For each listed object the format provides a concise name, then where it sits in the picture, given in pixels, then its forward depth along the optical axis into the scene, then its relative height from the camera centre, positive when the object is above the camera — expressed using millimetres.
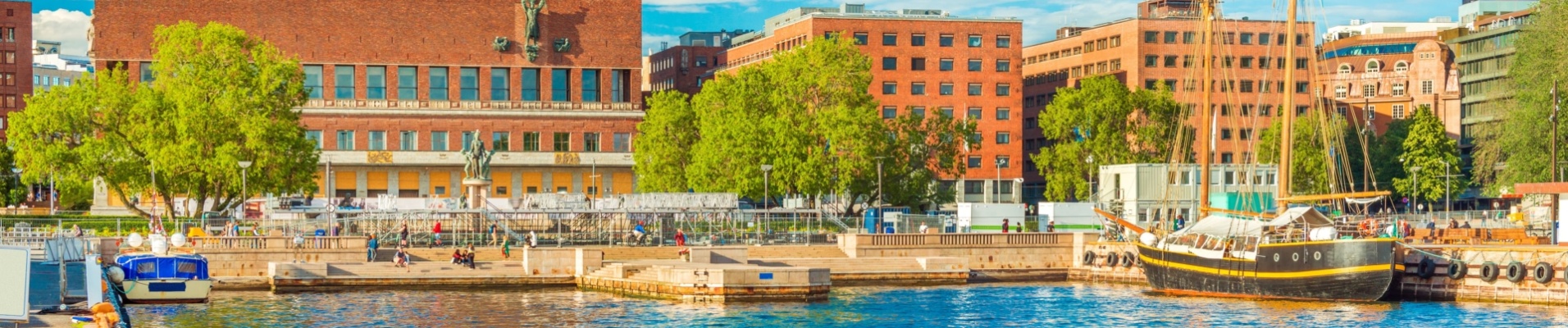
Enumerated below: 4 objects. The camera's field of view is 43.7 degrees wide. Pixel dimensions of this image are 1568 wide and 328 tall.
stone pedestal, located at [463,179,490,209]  94250 -1374
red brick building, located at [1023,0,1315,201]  158875 +8818
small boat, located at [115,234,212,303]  64062 -3778
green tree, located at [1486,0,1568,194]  100000 +3181
